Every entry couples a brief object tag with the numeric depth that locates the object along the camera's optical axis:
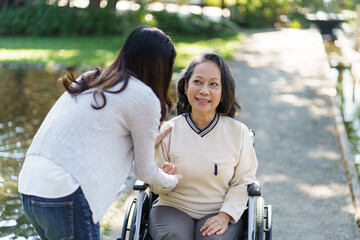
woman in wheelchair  3.01
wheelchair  2.94
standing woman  2.20
